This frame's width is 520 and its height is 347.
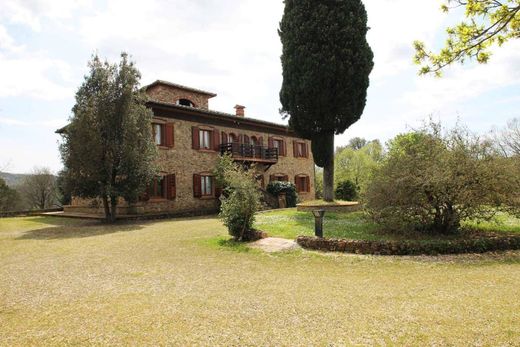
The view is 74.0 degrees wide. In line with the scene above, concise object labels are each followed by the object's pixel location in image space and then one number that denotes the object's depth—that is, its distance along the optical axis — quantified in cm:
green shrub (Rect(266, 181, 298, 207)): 2344
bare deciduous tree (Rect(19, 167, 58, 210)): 3678
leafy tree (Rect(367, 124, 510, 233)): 887
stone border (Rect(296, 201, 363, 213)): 1661
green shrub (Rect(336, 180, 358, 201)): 2603
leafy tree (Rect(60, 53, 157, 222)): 1550
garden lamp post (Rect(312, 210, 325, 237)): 929
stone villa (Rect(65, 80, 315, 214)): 2014
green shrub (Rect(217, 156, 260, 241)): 1017
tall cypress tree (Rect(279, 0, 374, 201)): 1602
